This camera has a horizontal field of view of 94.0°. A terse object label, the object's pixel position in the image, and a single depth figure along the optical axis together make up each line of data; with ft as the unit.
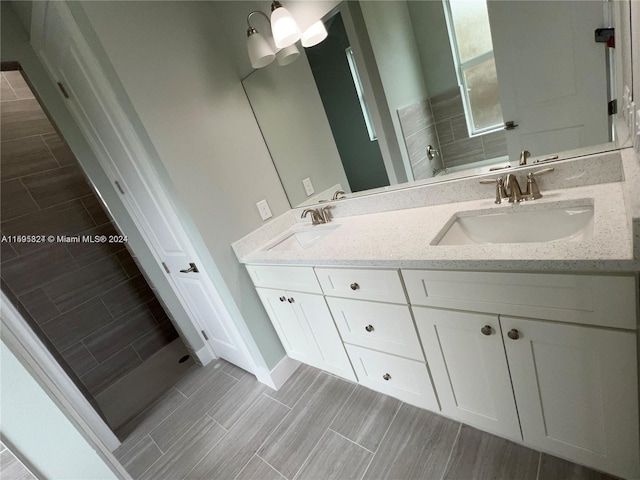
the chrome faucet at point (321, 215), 6.23
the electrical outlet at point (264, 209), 6.34
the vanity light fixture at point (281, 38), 4.79
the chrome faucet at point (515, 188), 3.79
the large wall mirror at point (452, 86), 3.34
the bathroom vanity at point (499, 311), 2.65
